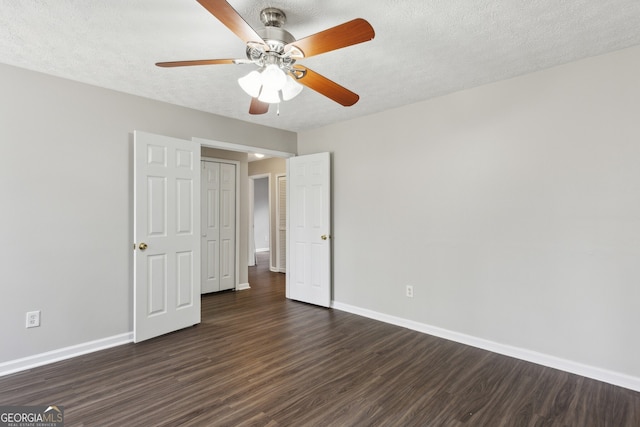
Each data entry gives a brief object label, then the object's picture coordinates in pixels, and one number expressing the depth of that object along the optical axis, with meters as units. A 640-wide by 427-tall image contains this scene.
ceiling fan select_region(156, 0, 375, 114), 1.47
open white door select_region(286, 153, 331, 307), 4.28
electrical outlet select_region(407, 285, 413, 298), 3.56
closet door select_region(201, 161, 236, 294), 4.97
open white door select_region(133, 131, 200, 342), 3.14
